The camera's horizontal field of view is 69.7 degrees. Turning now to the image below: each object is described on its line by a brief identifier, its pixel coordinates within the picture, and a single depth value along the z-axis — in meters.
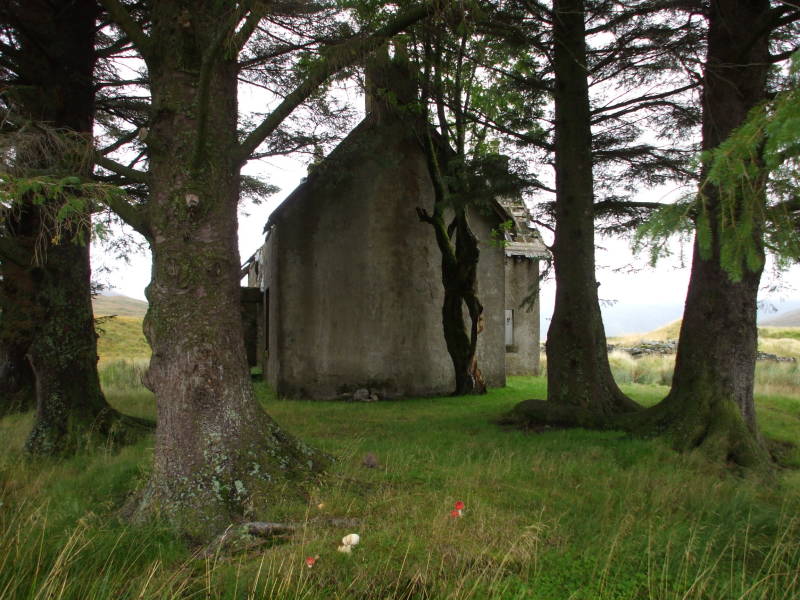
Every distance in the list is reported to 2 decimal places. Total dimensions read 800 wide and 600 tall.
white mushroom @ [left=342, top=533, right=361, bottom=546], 3.70
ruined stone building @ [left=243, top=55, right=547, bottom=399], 14.26
